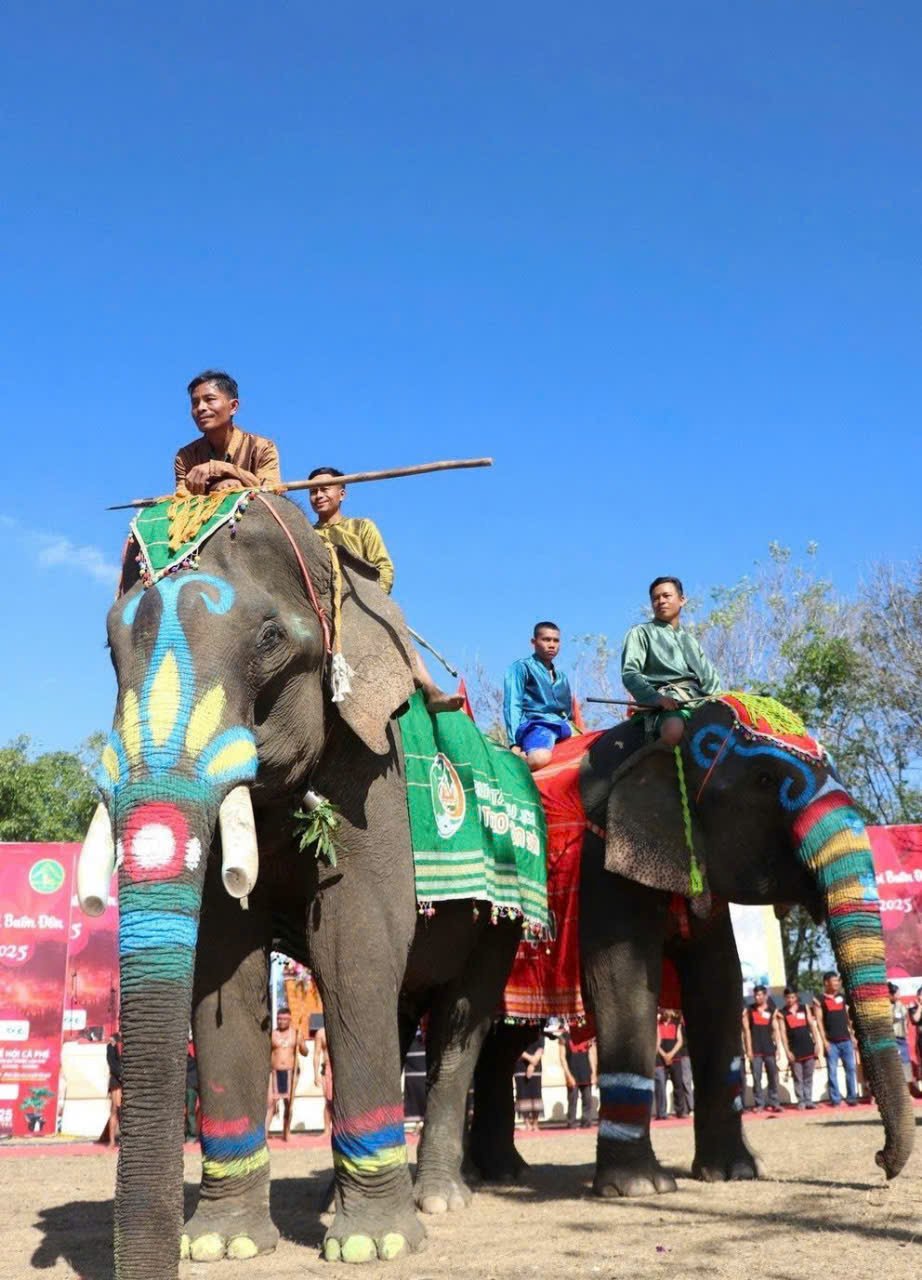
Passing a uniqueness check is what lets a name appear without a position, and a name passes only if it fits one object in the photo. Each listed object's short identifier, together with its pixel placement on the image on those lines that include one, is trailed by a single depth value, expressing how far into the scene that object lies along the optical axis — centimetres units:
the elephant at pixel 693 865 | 762
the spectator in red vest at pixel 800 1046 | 1955
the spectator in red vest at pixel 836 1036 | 1966
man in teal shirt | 847
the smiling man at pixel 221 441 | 674
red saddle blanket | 870
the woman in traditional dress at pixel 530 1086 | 1894
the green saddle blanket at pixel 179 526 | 563
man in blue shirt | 1009
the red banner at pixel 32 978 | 1697
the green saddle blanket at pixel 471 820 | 690
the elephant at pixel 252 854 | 464
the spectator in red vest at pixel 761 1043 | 1939
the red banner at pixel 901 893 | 1877
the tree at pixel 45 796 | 3634
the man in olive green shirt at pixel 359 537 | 739
